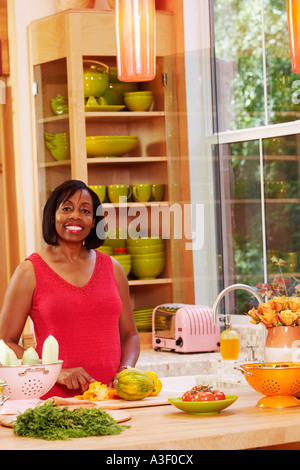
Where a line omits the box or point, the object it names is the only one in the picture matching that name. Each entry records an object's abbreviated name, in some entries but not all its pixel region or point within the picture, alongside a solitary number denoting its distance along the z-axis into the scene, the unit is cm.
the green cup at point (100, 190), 483
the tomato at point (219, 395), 234
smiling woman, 296
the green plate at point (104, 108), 481
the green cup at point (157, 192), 491
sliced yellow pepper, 257
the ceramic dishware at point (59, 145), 481
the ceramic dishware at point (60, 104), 481
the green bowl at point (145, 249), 490
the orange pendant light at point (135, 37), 270
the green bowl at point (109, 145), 480
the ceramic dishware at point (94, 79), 479
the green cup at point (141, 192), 489
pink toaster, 456
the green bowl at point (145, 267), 488
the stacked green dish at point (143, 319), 492
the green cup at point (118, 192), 486
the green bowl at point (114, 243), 492
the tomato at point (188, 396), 233
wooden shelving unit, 478
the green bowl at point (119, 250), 490
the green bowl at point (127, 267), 483
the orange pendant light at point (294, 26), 259
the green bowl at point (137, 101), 491
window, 465
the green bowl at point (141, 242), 491
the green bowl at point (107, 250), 485
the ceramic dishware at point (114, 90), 489
